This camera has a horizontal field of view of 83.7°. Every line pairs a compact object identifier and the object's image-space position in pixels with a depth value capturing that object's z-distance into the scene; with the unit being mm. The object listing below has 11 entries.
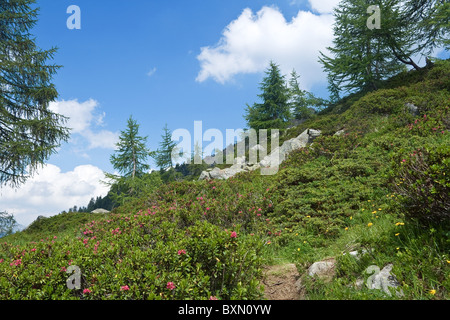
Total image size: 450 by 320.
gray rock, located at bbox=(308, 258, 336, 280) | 4021
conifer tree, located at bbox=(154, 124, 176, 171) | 33125
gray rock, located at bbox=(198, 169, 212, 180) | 19469
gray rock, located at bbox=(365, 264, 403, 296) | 3226
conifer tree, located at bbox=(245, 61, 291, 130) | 27922
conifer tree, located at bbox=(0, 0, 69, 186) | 15992
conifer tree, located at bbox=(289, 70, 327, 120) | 26980
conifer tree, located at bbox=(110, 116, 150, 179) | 25375
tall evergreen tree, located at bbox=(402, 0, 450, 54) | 18328
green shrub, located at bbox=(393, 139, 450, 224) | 3432
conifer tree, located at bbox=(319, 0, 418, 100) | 19656
